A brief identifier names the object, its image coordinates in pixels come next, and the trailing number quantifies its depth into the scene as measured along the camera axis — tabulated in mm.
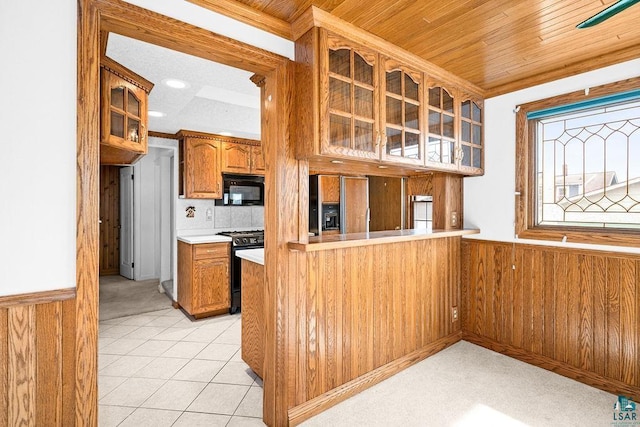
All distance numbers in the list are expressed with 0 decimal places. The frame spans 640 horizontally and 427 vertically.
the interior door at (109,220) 6289
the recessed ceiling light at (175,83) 2635
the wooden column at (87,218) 1326
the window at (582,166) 2285
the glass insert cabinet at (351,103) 1849
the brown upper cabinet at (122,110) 2143
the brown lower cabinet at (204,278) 3781
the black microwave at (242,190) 4438
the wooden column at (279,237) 1902
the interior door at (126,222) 5996
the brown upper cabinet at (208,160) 4109
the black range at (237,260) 4039
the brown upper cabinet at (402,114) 2131
